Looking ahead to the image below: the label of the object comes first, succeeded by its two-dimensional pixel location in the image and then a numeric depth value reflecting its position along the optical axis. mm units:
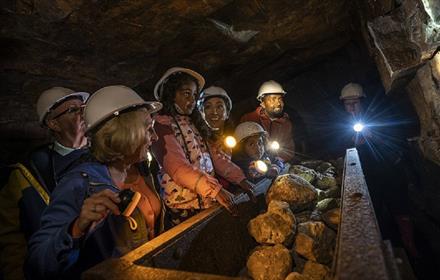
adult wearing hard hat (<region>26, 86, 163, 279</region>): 1330
